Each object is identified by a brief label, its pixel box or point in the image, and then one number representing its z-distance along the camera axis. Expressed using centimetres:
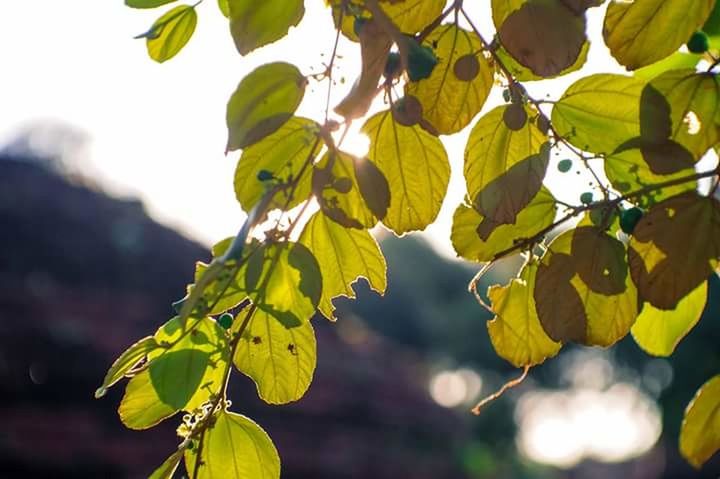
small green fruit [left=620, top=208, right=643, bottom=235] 58
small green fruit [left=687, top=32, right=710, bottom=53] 61
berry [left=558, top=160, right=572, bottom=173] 60
